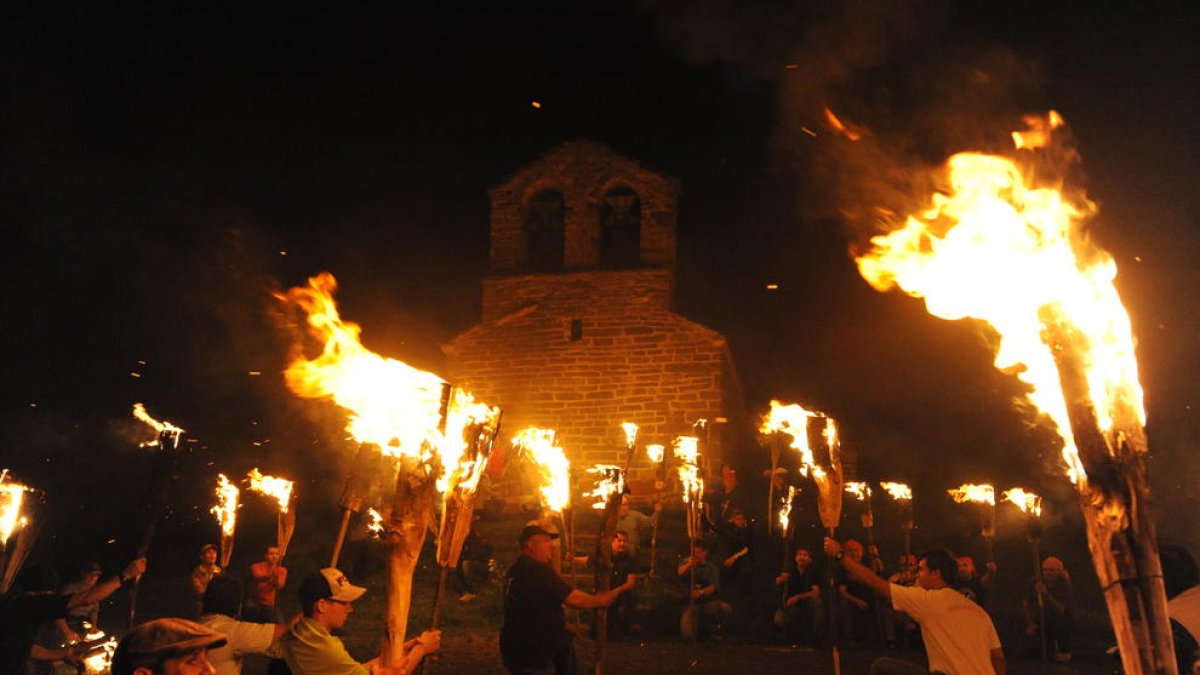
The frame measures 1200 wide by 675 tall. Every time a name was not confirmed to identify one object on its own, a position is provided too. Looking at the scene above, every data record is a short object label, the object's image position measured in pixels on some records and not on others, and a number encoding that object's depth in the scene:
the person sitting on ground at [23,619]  6.05
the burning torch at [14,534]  9.96
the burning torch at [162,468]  10.92
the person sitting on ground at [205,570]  10.45
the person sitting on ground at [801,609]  11.05
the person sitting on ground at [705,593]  11.13
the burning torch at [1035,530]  10.64
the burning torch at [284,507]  11.88
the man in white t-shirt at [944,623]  5.28
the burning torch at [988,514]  12.12
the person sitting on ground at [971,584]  10.36
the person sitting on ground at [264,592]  8.58
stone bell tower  19.45
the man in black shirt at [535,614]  6.52
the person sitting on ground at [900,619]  10.76
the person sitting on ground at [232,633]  5.09
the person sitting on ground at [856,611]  11.16
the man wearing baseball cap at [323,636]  4.66
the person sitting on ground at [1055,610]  10.95
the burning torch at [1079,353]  4.34
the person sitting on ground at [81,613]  8.78
